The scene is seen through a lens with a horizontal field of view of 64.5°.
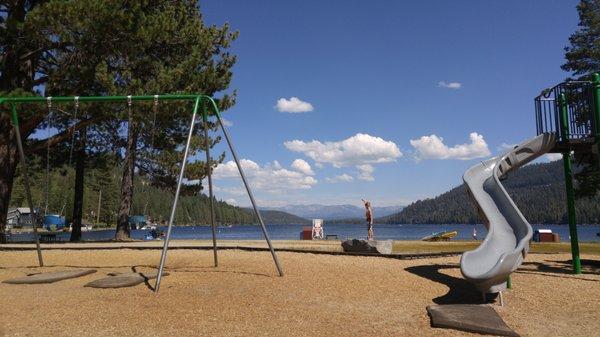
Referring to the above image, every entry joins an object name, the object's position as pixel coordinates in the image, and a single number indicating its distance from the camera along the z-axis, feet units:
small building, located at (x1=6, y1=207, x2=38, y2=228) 325.17
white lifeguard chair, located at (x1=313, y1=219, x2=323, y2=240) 121.70
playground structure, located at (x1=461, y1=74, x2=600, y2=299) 37.78
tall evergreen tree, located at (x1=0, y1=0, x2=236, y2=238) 57.67
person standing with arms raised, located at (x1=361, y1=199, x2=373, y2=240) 84.53
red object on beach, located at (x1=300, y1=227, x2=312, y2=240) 118.62
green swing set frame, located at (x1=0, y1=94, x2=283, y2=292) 34.63
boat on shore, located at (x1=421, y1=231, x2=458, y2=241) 122.78
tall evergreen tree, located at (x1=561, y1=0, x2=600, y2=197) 93.87
